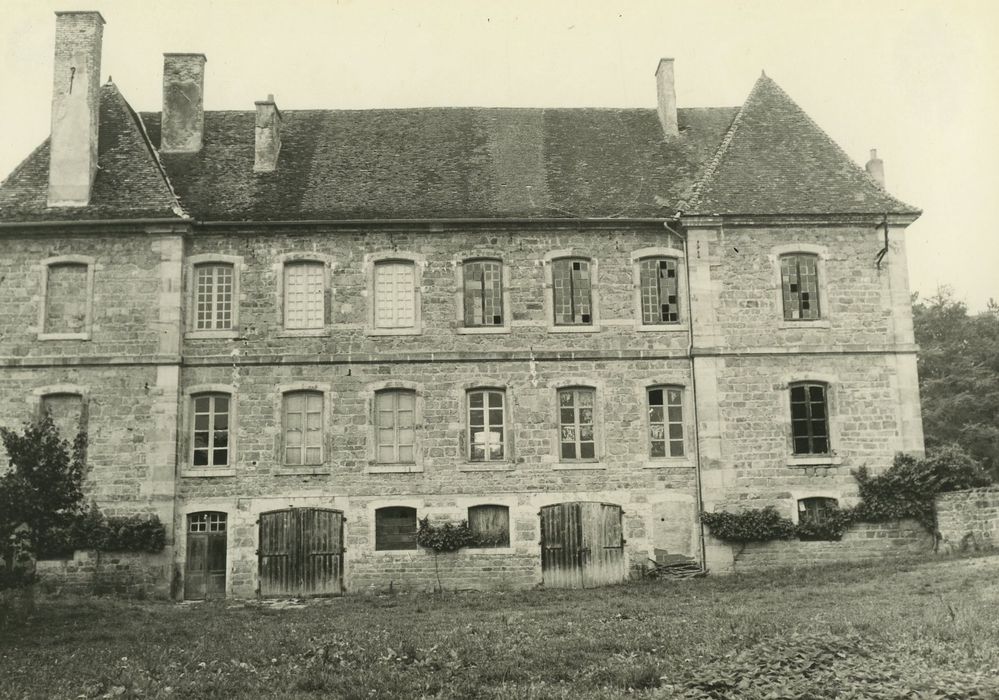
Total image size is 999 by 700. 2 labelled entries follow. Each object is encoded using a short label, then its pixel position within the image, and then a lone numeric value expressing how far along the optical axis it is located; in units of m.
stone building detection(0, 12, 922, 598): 21.22
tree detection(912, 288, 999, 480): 39.12
